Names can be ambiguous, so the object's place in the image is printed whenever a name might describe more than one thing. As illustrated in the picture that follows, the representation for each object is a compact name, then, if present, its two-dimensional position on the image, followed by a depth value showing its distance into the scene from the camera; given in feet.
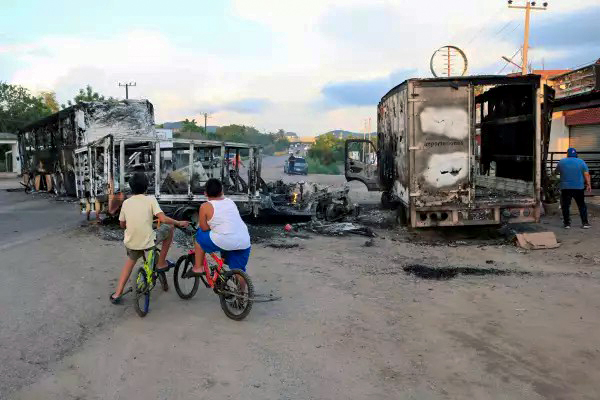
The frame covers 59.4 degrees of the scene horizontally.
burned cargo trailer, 30.19
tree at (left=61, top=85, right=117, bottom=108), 204.93
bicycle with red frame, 16.35
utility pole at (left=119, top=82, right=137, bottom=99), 186.17
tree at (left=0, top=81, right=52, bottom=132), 175.32
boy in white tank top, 16.63
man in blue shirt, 33.12
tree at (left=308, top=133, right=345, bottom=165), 213.48
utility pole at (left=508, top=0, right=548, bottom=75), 103.14
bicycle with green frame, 16.58
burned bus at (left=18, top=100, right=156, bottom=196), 53.62
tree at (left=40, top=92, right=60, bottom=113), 207.92
